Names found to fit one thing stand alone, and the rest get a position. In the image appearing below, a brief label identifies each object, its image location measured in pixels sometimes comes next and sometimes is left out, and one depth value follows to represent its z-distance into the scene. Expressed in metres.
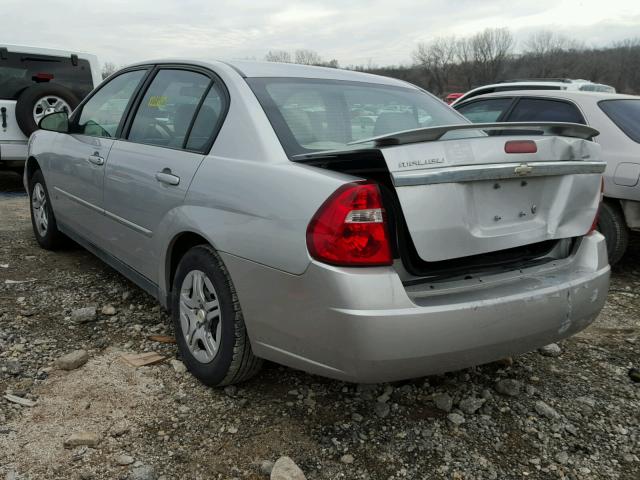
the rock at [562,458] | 2.19
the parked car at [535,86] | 8.73
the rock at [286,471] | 2.01
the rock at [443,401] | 2.52
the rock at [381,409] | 2.47
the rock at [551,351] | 3.09
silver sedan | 1.94
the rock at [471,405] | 2.51
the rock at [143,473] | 2.04
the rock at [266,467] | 2.10
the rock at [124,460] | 2.13
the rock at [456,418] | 2.43
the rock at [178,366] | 2.81
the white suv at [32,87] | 6.68
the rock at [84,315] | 3.35
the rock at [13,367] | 2.73
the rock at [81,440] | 2.21
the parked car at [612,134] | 4.32
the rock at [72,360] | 2.79
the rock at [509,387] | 2.66
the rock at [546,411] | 2.49
